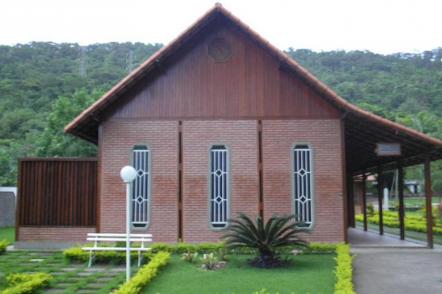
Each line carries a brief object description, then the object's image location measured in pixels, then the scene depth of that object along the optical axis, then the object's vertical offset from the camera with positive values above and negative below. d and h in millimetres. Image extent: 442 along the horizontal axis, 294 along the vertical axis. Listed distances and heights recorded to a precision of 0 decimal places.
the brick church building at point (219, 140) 14578 +1815
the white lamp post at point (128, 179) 10461 +570
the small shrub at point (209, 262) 11703 -1130
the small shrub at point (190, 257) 12443 -1084
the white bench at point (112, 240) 12484 -720
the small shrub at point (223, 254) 12578 -1034
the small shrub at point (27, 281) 9375 -1281
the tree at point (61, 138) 29469 +3795
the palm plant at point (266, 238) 11844 -633
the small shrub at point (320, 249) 13556 -994
